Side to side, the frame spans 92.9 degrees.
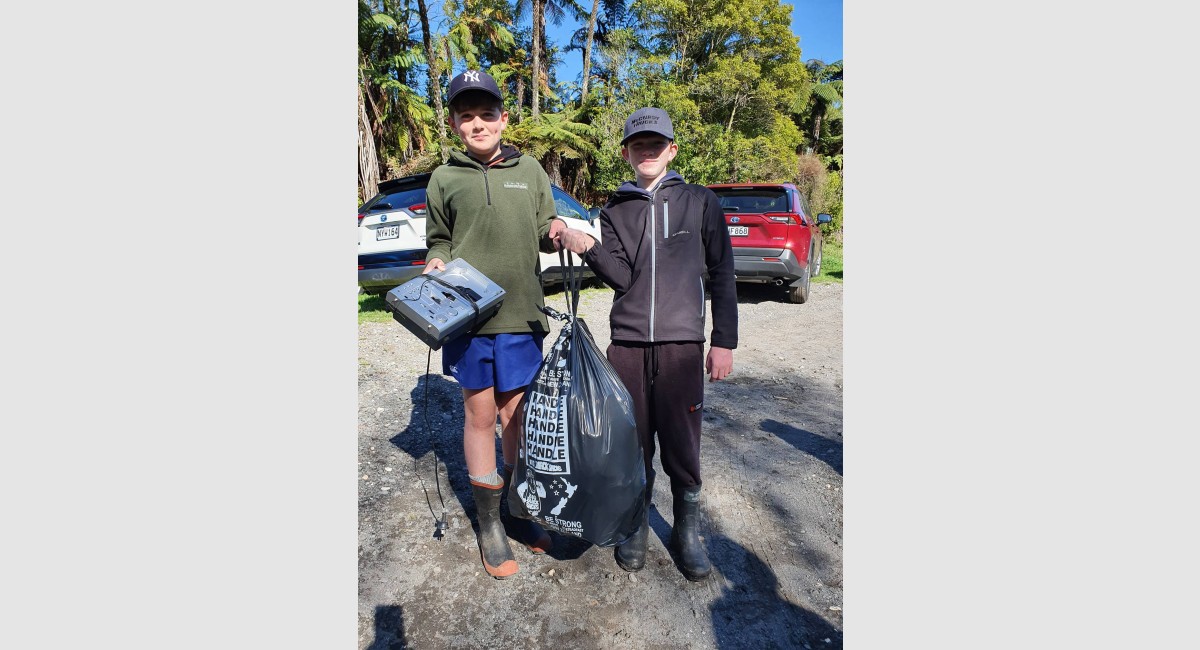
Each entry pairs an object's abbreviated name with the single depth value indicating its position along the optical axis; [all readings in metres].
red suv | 7.61
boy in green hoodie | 2.17
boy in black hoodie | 2.15
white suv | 6.05
